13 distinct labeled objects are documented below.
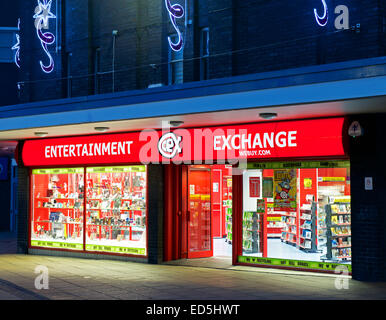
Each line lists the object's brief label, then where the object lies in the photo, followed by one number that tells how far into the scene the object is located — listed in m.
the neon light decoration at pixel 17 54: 21.55
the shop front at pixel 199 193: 12.83
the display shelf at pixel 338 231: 12.59
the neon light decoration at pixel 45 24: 18.81
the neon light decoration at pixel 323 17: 13.23
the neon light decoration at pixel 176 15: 15.49
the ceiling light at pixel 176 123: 13.60
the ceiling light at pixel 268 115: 12.05
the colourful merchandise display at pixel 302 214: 12.73
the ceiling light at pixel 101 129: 15.03
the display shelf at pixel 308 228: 13.21
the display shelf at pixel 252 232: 13.98
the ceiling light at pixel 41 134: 16.44
